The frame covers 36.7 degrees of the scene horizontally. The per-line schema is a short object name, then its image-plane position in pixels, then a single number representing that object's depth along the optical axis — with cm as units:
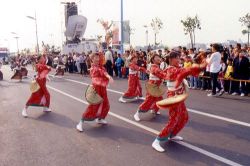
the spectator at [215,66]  1394
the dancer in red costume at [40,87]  1109
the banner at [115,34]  3584
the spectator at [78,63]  3028
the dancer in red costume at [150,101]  974
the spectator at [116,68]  2485
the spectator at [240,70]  1422
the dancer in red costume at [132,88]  1295
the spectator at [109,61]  2458
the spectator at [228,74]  1482
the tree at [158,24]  5976
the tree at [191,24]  4942
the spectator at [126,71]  2395
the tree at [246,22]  4431
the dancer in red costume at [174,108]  693
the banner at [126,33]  3481
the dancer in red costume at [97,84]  880
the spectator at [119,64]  2405
